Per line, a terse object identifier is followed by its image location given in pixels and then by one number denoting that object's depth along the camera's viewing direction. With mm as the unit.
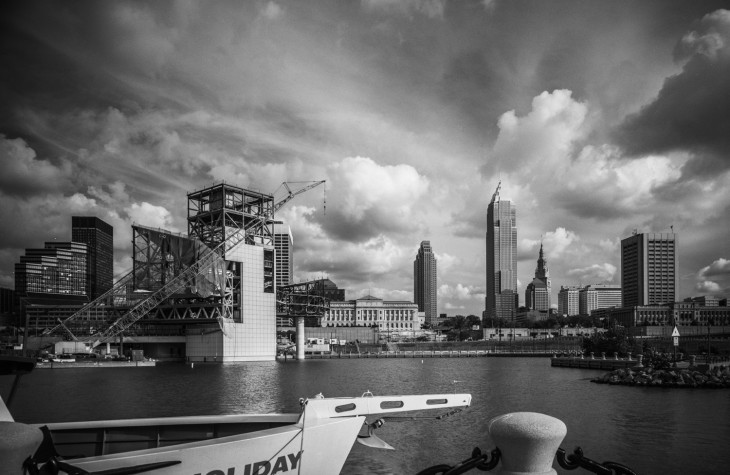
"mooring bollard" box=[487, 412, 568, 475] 5645
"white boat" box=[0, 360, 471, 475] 12188
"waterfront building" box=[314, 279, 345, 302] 153862
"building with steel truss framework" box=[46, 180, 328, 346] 121250
